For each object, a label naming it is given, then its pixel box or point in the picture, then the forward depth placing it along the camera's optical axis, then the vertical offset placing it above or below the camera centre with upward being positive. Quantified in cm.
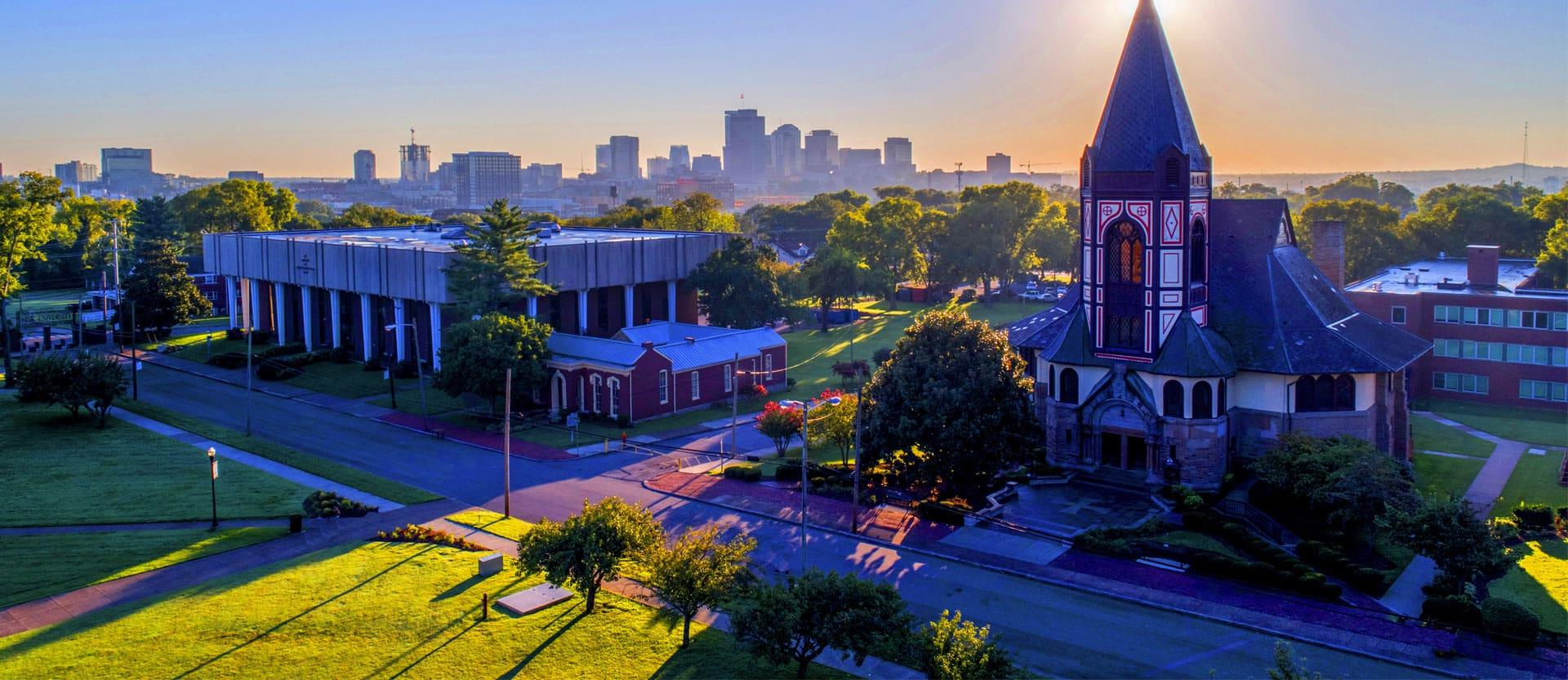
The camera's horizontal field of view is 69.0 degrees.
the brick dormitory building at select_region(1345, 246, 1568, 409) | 6406 -491
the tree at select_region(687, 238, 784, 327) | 8088 -255
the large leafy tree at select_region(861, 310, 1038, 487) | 4216 -566
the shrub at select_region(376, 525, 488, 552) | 3959 -993
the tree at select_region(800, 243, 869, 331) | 9575 -225
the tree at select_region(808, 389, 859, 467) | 4962 -773
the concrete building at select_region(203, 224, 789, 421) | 6266 -379
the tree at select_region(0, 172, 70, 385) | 7294 +228
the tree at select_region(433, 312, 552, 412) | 5884 -543
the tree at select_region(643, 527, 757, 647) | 2911 -826
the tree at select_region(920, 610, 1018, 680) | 2344 -843
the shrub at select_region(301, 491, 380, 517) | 4228 -944
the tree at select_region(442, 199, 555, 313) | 6712 -102
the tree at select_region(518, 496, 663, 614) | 3091 -801
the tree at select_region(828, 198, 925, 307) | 11325 +105
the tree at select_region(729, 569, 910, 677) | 2597 -839
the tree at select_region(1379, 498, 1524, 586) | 3250 -844
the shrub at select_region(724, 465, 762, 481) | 4881 -953
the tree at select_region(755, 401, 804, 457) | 5247 -793
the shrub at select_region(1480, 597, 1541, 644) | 3045 -1006
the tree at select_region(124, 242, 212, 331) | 8606 -257
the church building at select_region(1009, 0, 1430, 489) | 4650 -388
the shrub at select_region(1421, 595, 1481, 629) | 3166 -1015
